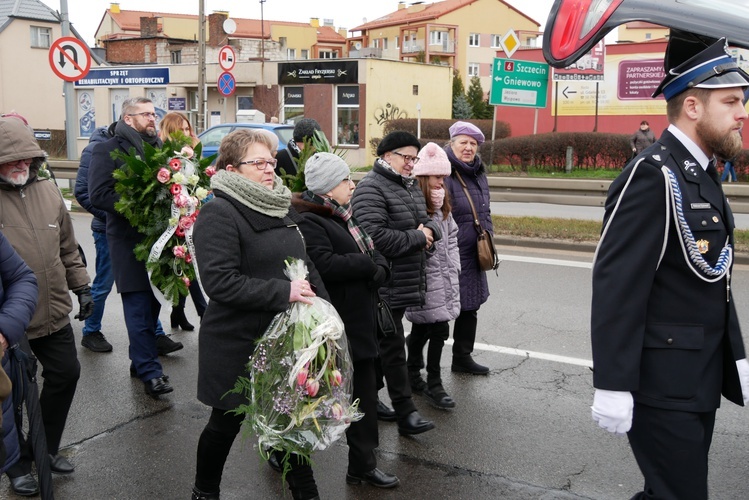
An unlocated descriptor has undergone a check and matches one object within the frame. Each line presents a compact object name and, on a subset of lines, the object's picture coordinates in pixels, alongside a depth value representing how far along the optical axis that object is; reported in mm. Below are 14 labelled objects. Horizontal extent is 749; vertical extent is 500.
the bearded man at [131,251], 5855
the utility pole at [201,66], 23031
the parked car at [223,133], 19547
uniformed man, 2887
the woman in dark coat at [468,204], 6059
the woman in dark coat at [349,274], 4367
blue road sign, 21422
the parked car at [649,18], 2758
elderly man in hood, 4281
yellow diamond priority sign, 20703
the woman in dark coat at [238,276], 3740
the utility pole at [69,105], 17736
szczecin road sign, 20812
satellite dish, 33909
